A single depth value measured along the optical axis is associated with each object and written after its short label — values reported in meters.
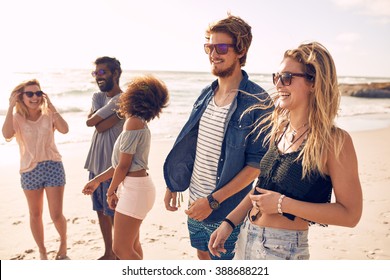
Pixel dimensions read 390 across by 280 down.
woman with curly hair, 2.95
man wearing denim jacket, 2.52
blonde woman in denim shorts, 1.77
